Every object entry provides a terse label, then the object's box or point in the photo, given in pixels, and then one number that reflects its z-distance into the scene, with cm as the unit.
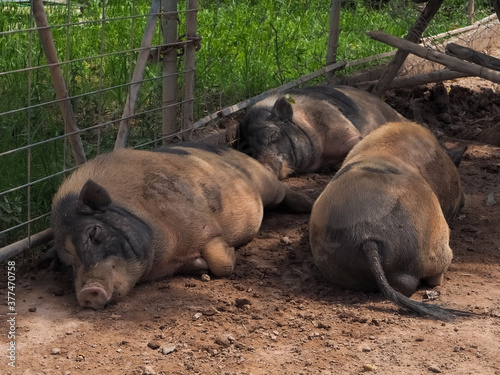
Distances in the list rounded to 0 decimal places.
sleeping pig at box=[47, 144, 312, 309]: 777
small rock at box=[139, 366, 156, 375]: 627
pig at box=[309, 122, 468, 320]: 770
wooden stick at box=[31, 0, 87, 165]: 826
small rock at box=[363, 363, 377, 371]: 636
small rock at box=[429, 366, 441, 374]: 630
